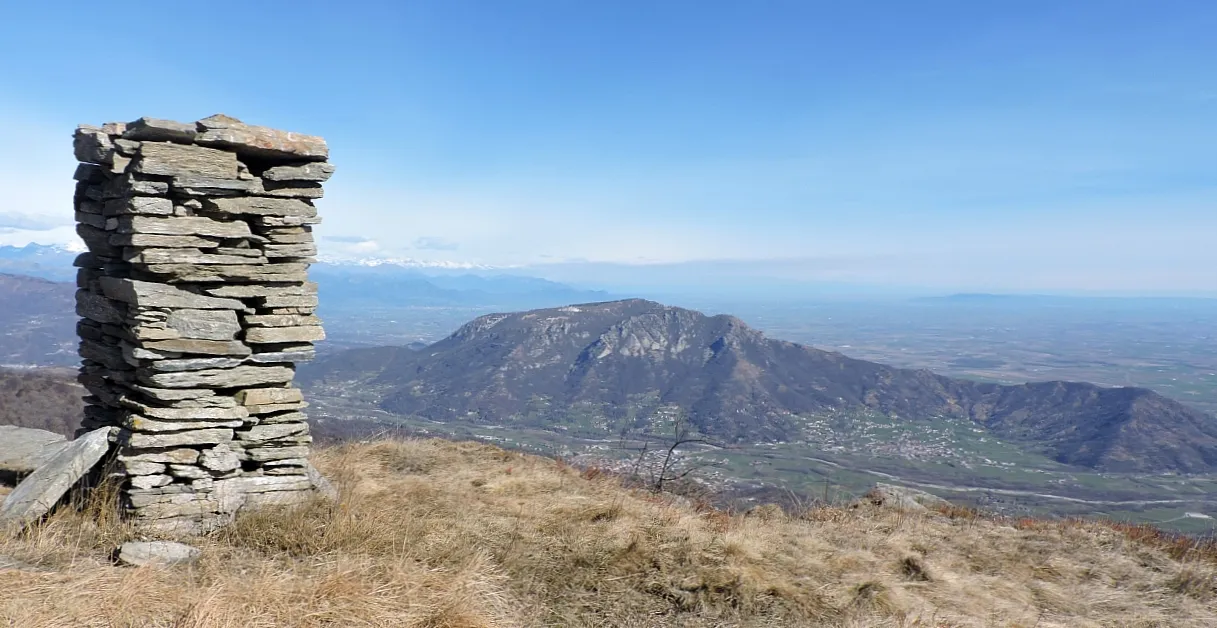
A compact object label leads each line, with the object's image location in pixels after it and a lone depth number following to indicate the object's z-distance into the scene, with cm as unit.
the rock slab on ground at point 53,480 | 674
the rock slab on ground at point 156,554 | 582
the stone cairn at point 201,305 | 729
